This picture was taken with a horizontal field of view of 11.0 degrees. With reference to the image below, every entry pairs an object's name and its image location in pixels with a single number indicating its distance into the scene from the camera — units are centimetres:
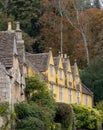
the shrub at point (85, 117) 6191
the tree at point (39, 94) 4503
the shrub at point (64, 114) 4925
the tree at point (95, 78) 8019
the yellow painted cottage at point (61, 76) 5941
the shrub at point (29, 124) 3900
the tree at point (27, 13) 9800
